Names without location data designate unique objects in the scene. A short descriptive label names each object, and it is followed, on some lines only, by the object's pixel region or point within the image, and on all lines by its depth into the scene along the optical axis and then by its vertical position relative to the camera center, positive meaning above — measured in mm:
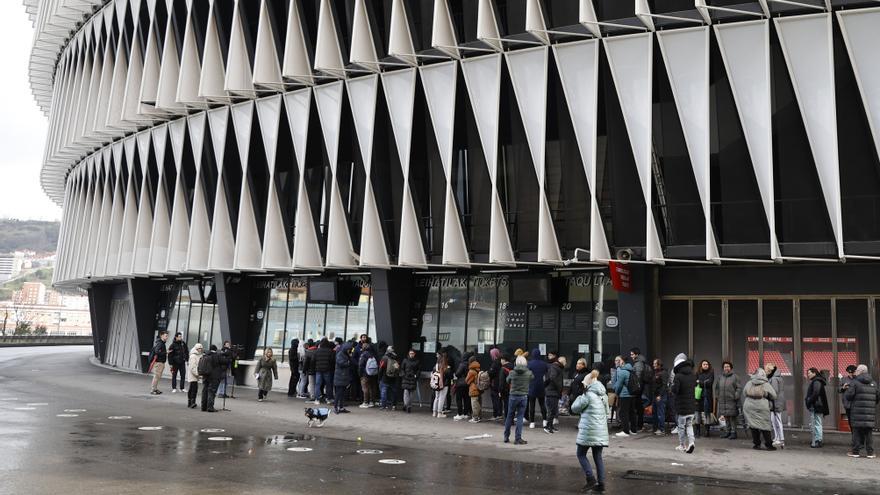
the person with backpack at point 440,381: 18516 -866
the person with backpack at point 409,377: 19062 -820
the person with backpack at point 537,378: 16391 -591
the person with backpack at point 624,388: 15727 -674
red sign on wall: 17500 +1942
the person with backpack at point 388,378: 19500 -909
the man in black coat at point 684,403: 13758 -810
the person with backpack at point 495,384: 17719 -824
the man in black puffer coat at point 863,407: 13500 -714
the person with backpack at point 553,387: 16406 -771
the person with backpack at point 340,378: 18172 -905
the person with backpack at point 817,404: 14734 -765
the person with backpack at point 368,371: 19859 -770
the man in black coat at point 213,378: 18000 -1065
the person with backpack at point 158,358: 21875 -781
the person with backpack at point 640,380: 16172 -492
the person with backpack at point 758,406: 14203 -828
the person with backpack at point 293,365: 22719 -808
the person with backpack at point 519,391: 14188 -772
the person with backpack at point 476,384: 17703 -870
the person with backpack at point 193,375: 18688 -1052
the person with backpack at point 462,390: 18234 -1057
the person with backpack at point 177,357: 22938 -750
